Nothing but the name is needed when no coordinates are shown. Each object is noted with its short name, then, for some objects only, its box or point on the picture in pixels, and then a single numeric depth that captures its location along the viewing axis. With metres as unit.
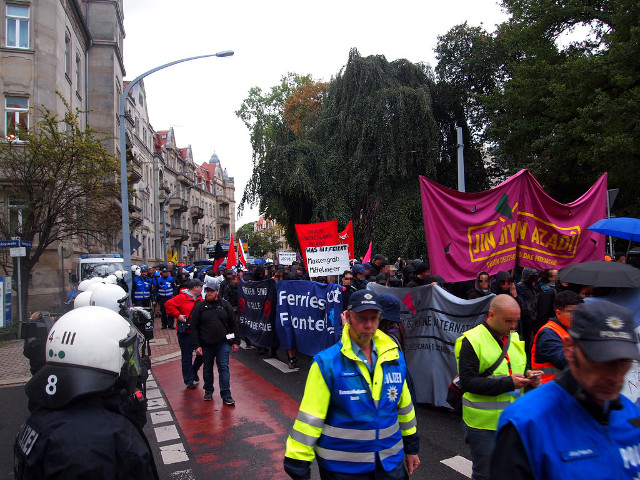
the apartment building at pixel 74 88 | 22.39
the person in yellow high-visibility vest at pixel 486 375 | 3.46
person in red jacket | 8.70
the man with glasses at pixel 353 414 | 2.84
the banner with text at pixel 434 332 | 6.72
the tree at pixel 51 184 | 17.09
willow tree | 22.56
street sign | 15.08
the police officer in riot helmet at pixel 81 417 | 1.96
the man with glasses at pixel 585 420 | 1.62
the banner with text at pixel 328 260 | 9.89
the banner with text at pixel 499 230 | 6.31
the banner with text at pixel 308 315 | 9.34
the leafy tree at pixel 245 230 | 122.00
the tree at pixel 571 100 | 18.11
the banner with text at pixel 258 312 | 11.16
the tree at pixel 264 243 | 95.94
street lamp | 14.52
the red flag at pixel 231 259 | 17.05
